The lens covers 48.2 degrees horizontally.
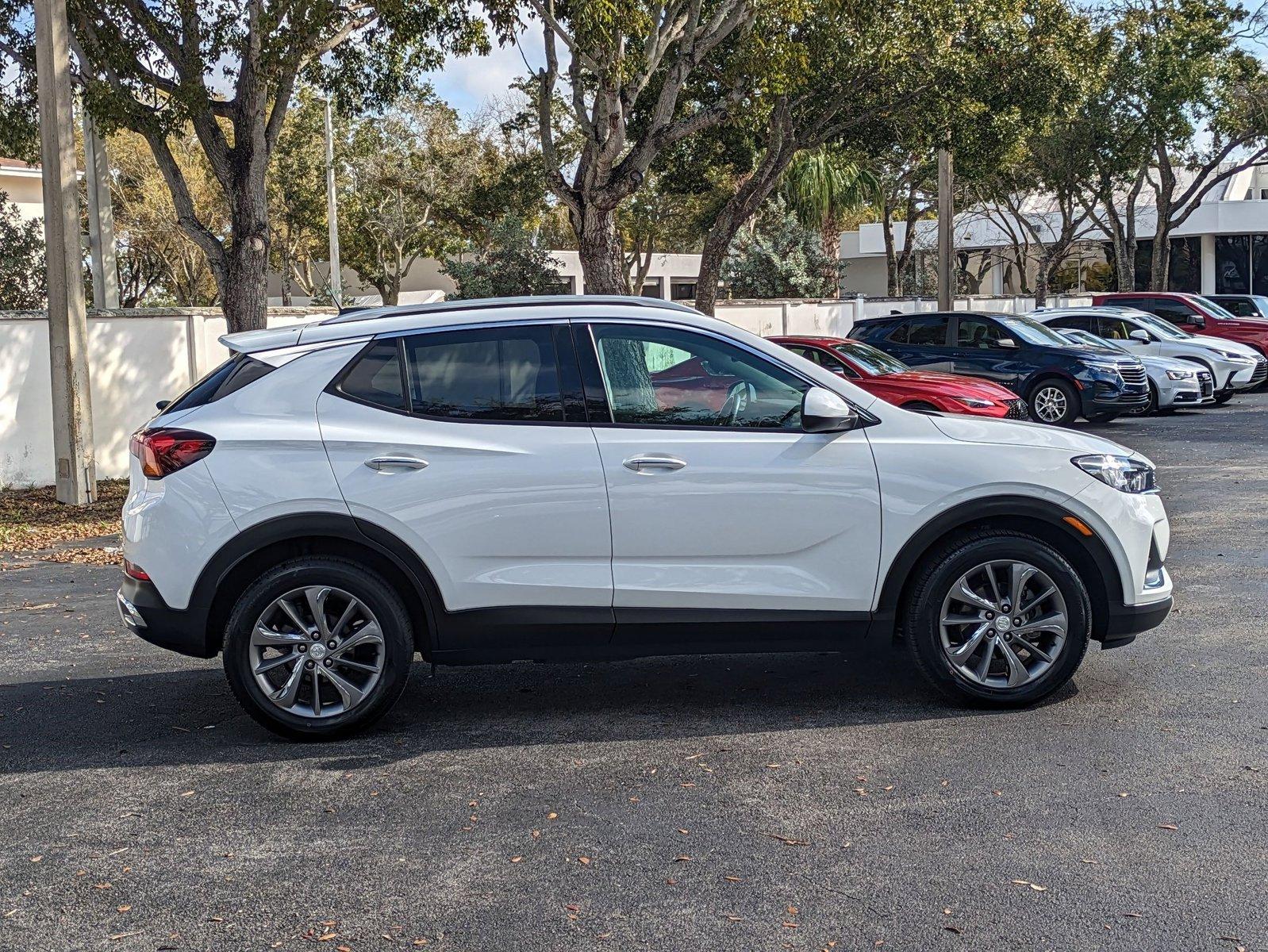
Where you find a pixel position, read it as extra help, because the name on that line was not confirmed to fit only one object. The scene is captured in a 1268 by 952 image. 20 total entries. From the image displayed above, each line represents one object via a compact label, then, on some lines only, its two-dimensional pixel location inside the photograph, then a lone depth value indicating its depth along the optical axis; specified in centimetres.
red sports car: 1491
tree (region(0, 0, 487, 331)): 1530
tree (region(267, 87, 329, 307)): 4403
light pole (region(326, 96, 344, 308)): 3984
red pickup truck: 2783
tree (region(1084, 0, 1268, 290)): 3303
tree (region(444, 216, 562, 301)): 3700
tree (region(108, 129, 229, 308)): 4081
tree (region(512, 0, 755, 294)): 1664
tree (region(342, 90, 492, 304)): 4472
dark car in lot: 1936
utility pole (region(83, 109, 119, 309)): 1867
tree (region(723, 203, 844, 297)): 4091
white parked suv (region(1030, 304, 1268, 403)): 2322
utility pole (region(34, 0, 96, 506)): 1373
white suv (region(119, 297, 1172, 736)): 584
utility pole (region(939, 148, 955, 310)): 2659
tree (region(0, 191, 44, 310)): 2488
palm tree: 4084
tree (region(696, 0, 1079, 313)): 2025
